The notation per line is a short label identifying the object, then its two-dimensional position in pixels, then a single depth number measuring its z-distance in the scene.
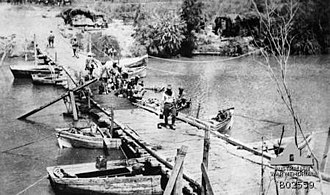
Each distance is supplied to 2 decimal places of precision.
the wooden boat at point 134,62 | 43.92
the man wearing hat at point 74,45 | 45.65
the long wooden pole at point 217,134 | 18.88
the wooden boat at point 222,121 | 25.41
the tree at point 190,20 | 57.56
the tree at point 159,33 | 54.34
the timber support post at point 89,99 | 30.83
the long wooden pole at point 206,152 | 14.46
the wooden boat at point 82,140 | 23.52
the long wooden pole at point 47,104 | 29.20
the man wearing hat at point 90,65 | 38.03
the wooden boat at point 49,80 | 40.03
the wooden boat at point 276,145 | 19.56
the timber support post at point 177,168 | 13.23
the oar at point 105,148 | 23.49
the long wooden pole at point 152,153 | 16.30
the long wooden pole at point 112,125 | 24.27
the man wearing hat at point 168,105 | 22.11
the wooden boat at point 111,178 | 17.39
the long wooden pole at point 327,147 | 11.38
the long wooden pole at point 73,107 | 28.89
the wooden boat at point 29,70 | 42.06
